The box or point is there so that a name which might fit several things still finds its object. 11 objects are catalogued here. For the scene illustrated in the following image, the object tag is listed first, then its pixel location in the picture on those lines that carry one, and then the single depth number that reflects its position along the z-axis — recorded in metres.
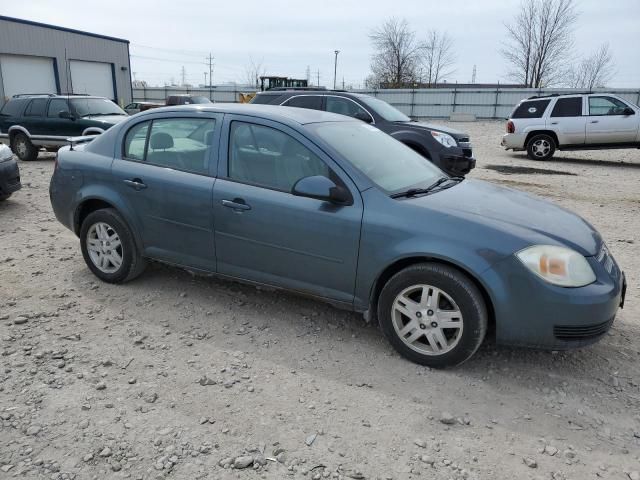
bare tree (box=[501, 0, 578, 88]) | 39.81
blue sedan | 3.03
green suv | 12.30
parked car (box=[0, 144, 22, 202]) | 7.34
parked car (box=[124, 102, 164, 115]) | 25.89
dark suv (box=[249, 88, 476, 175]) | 9.13
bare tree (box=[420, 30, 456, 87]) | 51.31
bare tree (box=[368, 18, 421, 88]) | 50.66
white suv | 13.16
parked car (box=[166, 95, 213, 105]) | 21.95
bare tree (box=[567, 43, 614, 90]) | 47.64
